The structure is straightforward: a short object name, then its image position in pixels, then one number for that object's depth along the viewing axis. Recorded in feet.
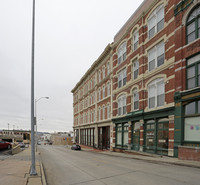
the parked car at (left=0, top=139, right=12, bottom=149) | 97.01
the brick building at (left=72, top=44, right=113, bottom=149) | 114.73
